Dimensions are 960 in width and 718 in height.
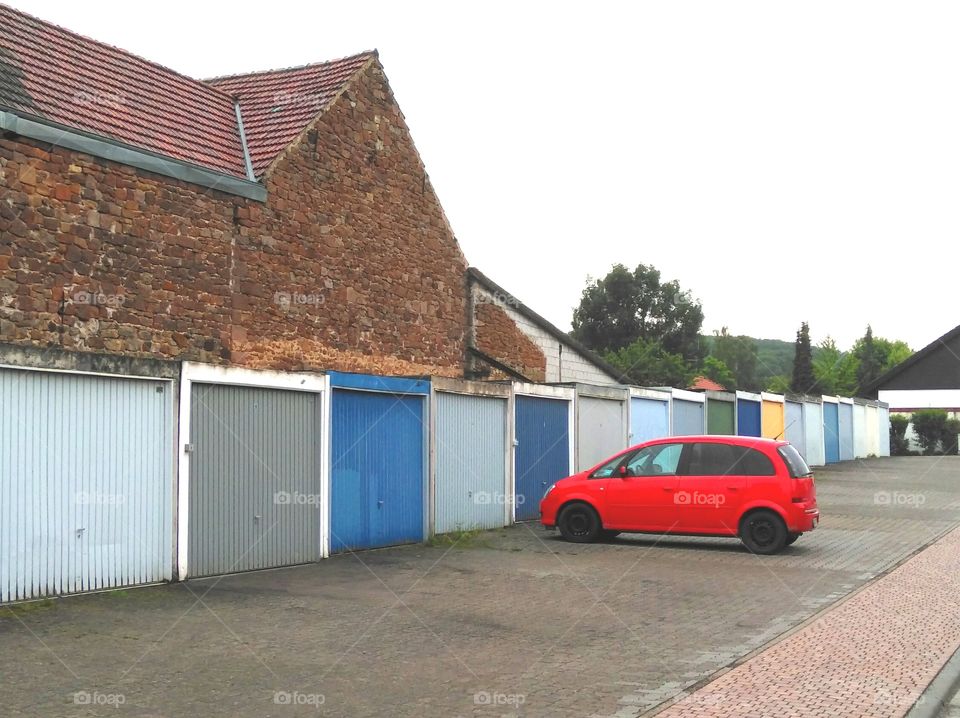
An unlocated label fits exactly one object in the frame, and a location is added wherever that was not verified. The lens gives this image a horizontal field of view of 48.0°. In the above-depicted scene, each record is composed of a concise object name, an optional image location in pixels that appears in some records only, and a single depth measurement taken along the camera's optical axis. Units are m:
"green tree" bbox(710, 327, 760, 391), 128.00
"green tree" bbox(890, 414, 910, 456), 53.28
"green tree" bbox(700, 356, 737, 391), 95.06
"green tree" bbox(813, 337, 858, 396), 94.38
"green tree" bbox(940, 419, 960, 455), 52.50
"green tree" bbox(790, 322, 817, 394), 90.81
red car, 15.24
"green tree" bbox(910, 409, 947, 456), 52.69
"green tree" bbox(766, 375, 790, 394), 95.66
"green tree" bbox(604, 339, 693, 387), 70.44
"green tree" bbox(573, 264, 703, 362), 82.88
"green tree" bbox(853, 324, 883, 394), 108.56
